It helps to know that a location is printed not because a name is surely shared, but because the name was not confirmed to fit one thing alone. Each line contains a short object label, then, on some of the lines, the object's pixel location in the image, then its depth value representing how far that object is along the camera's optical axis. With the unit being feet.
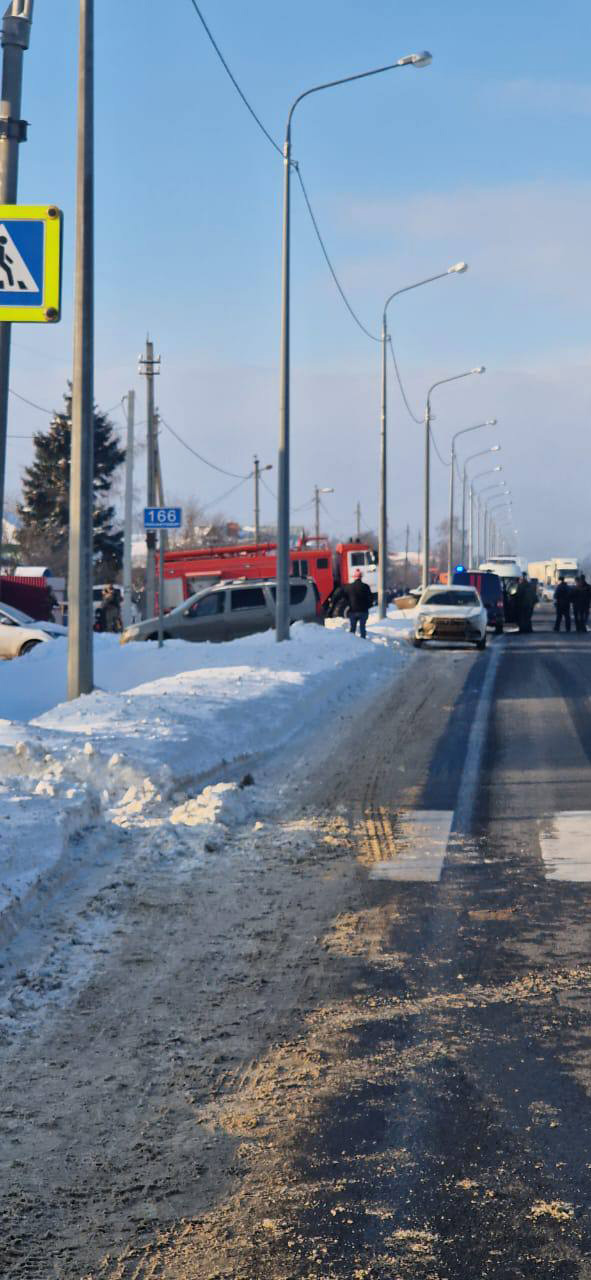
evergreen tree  258.37
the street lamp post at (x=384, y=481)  134.82
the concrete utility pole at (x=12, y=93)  37.42
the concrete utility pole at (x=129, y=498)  145.59
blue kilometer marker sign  75.51
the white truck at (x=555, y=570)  328.70
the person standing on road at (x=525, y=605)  136.36
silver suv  104.37
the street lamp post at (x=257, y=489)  255.39
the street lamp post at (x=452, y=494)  235.50
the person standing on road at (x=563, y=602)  135.33
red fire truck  173.68
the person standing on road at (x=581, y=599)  129.80
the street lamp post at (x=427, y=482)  172.71
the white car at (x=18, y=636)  97.76
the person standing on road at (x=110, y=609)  130.21
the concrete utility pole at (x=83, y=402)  49.06
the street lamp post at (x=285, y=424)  86.63
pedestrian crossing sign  31.83
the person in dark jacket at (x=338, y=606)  148.55
